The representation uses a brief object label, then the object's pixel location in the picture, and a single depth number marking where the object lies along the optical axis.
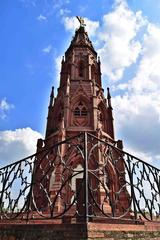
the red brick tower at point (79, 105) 18.68
